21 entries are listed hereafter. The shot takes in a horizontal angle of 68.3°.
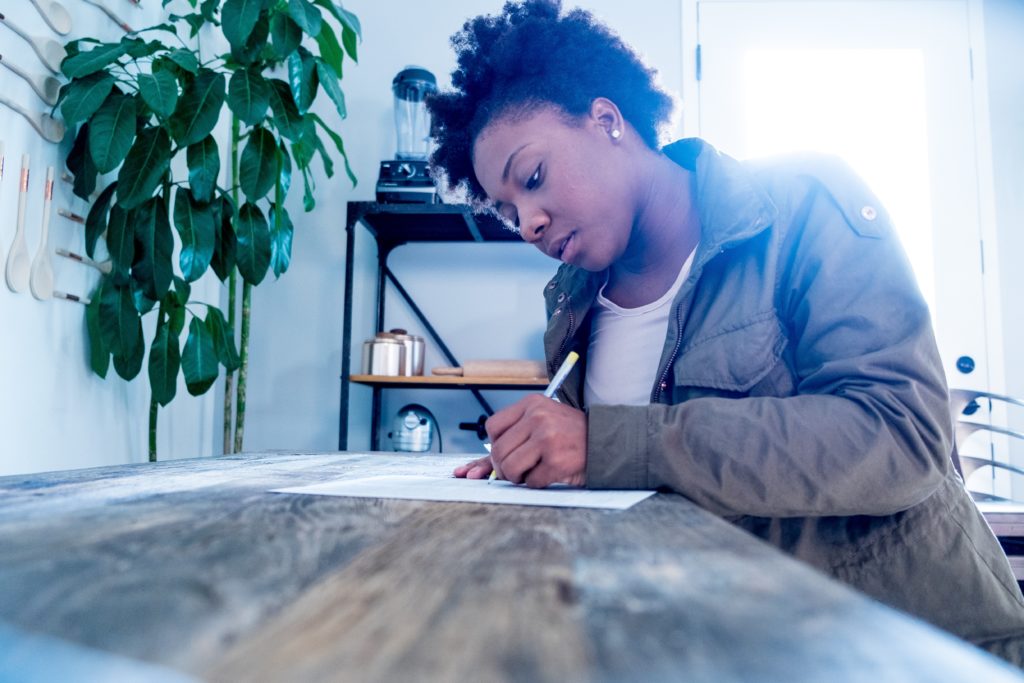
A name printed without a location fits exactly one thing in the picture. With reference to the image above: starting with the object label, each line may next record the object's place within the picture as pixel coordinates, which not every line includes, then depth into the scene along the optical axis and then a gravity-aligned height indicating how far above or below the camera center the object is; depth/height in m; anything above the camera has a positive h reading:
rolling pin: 2.36 +0.03
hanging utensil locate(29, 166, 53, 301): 1.87 +0.28
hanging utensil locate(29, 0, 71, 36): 1.87 +0.92
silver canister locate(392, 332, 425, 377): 2.48 +0.09
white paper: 0.57 -0.09
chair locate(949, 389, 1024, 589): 1.69 -0.30
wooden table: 0.18 -0.07
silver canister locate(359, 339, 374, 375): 2.42 +0.07
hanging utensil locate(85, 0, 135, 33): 2.11 +1.05
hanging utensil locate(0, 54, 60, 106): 1.82 +0.73
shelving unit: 2.38 +0.51
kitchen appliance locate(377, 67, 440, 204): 2.46 +0.84
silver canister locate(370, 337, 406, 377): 2.41 +0.07
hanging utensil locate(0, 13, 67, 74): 1.85 +0.82
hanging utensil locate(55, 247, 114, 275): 1.96 +0.32
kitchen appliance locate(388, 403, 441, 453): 2.48 -0.17
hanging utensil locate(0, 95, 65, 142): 1.83 +0.63
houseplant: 1.90 +0.58
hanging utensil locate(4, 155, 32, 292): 1.79 +0.29
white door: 2.78 +1.10
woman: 0.65 +0.06
